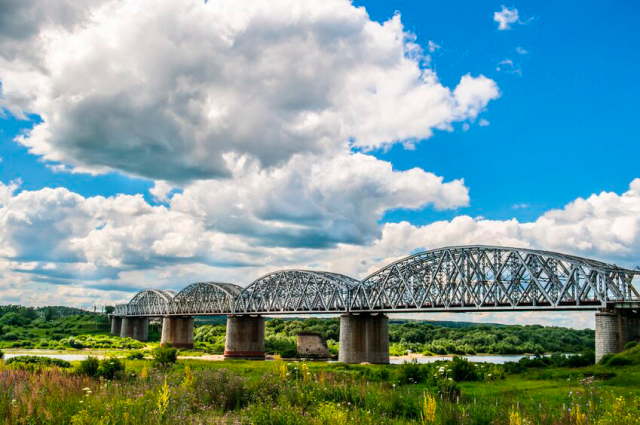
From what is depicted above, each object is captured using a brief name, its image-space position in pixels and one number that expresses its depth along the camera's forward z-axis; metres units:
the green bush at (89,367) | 29.05
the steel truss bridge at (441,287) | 63.00
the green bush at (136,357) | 65.80
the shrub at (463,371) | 33.72
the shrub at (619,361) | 41.00
